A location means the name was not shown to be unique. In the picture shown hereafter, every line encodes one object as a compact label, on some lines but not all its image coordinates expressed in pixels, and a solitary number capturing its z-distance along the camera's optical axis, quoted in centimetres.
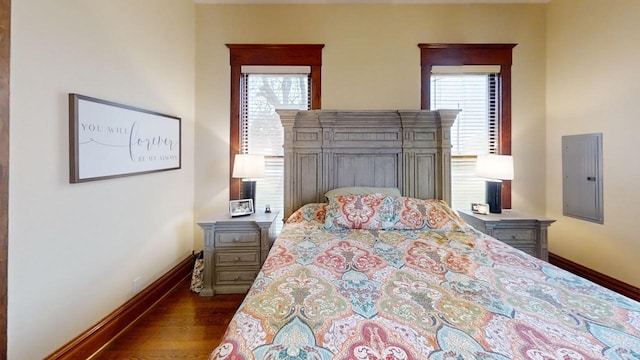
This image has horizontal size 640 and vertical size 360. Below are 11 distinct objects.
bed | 84
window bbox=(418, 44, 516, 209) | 305
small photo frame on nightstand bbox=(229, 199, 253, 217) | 276
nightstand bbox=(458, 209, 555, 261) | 258
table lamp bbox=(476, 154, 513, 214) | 272
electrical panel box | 258
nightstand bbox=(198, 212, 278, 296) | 259
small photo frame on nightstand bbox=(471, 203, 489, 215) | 279
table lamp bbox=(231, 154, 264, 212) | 280
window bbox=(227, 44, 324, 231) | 305
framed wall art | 165
